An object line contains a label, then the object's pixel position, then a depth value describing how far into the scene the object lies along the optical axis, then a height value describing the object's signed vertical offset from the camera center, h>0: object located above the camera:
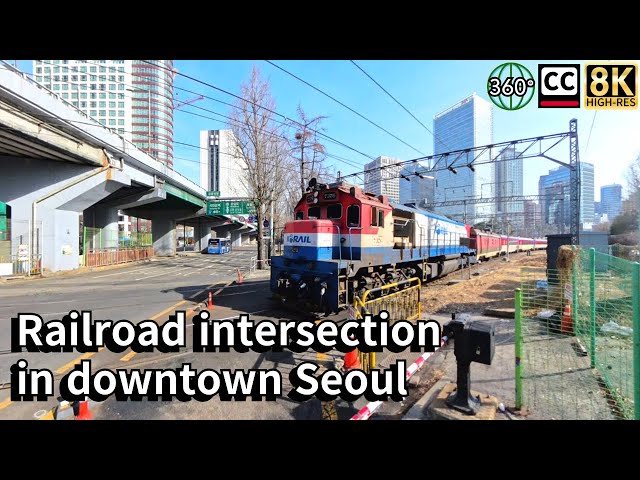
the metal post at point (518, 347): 3.55 -1.37
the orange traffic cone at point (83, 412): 3.64 -2.16
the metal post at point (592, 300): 4.72 -1.08
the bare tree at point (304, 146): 19.14 +6.32
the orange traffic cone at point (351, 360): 4.79 -2.01
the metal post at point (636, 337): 3.02 -1.04
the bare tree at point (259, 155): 21.39 +6.17
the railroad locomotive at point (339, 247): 7.68 -0.30
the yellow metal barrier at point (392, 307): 4.92 -1.64
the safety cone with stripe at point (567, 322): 6.19 -1.82
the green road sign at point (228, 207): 30.98 +3.32
